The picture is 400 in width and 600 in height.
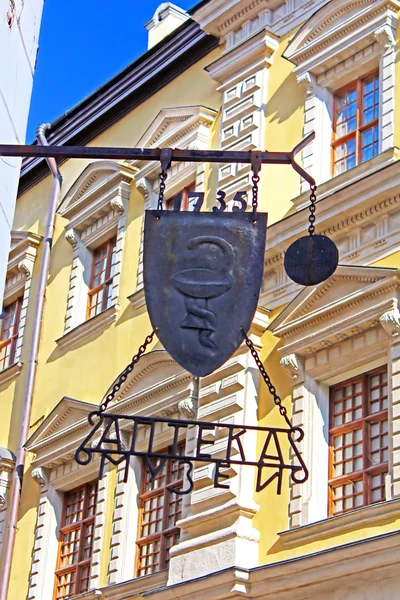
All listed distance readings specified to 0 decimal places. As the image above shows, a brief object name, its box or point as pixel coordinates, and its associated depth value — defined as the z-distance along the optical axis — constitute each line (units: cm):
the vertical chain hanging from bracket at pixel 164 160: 1082
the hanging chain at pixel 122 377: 1141
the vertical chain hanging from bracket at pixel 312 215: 1202
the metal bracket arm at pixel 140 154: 1055
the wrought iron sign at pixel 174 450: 1076
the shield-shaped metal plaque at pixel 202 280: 1026
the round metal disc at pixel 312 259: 1175
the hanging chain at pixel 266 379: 1163
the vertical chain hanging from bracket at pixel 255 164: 1067
